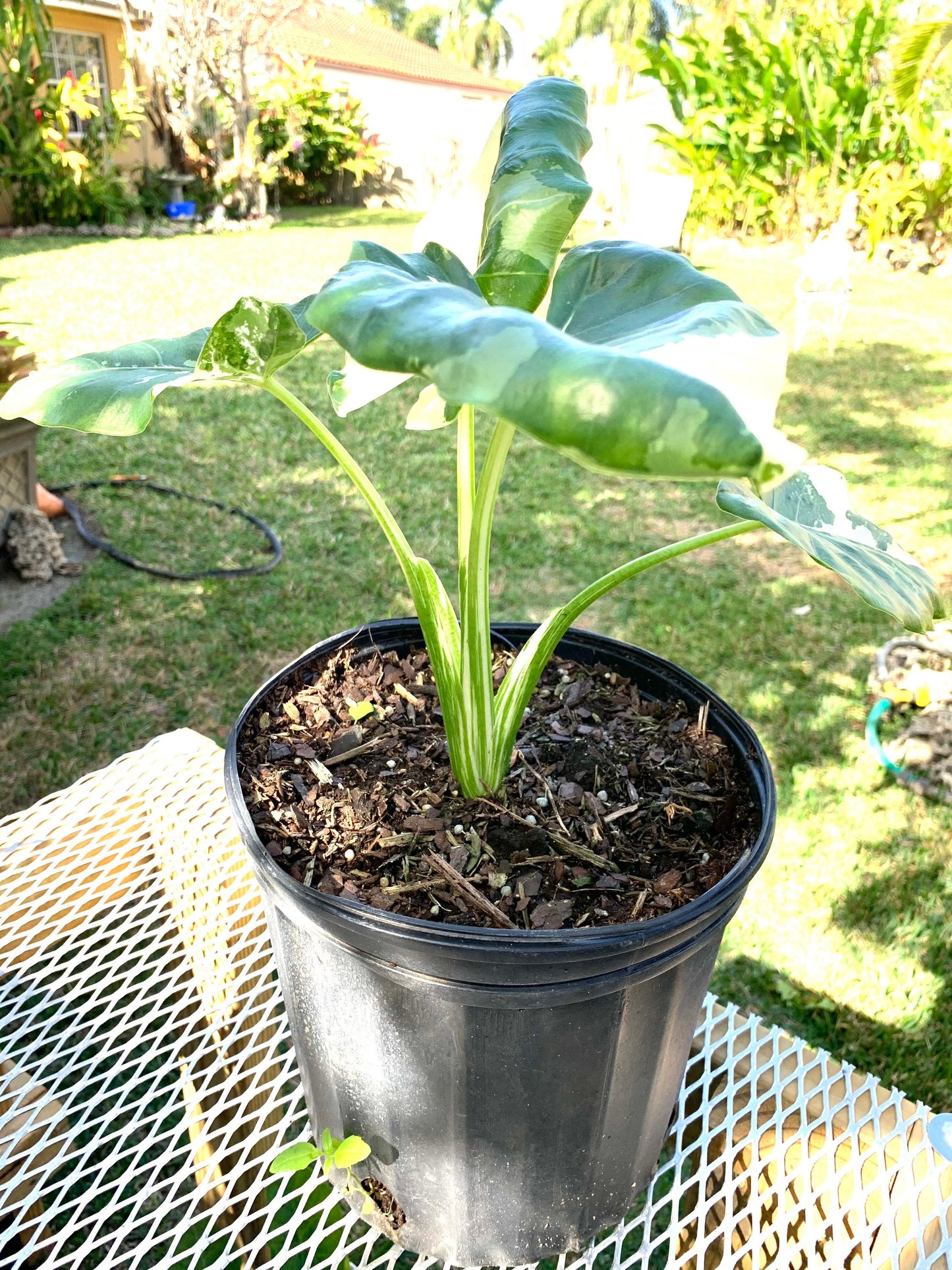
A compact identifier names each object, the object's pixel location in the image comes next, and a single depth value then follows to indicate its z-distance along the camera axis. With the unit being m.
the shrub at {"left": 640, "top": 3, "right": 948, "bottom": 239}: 7.19
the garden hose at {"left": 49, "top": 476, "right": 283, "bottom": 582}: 2.74
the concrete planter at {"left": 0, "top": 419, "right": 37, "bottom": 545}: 2.45
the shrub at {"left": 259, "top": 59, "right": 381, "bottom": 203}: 11.48
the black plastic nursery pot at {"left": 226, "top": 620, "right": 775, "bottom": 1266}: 0.65
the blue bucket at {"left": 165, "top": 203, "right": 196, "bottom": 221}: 9.55
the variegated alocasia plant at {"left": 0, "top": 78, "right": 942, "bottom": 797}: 0.41
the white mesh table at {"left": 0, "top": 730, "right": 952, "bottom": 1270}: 0.82
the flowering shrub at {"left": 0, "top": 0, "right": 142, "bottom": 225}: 7.98
